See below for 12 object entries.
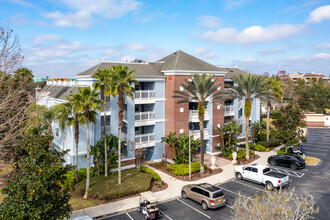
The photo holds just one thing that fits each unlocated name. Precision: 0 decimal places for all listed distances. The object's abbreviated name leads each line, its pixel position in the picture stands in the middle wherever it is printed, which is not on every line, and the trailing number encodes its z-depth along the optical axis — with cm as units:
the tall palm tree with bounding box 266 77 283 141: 4175
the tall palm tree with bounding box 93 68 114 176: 2233
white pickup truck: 2298
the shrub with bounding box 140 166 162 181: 2552
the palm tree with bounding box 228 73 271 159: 3228
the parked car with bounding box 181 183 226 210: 1911
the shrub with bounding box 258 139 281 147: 3882
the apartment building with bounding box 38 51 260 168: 2781
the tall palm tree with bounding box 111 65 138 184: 2222
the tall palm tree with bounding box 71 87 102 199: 2116
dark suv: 2853
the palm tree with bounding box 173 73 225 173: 2716
